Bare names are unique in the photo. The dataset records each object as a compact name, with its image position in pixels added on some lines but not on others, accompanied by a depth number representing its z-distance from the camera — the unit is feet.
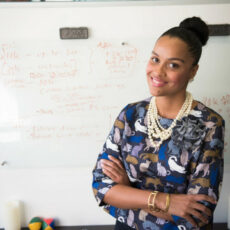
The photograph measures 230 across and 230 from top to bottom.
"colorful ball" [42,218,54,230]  6.02
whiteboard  5.58
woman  2.94
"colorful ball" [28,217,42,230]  6.02
